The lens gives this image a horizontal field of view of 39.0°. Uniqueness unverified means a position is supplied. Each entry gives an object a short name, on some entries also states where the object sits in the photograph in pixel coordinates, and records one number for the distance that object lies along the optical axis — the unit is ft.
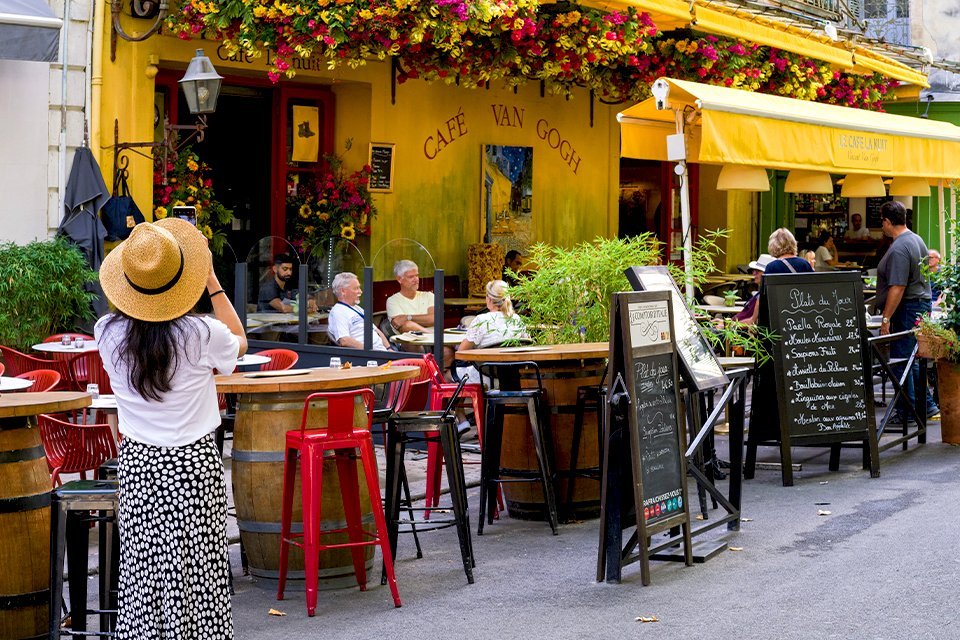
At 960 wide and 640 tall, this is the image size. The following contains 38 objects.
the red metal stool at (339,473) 20.18
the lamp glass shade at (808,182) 44.11
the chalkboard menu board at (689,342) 23.67
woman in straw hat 16.20
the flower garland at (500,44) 35.04
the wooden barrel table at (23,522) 17.47
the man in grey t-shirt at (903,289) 37.60
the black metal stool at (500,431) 25.26
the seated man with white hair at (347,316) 35.70
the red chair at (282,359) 32.89
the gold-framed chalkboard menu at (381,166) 45.57
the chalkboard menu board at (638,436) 21.67
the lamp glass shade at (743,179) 39.75
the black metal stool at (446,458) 22.04
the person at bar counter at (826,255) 67.09
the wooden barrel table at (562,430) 26.12
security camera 32.27
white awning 32.96
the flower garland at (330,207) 44.39
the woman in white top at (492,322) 33.42
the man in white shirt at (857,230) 72.90
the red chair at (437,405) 26.20
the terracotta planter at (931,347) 35.03
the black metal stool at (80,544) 17.15
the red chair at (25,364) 31.86
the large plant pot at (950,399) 35.63
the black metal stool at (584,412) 25.95
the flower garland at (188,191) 39.14
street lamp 34.32
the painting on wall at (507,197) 51.55
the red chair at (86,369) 31.99
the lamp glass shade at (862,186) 47.85
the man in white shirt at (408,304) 39.50
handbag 37.01
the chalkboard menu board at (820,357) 30.01
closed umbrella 36.40
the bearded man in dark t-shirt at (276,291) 36.96
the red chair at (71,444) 23.59
